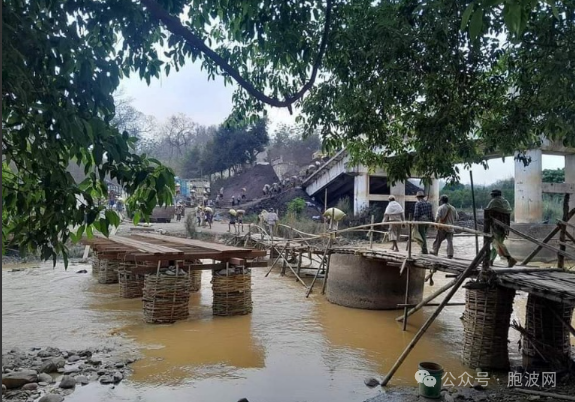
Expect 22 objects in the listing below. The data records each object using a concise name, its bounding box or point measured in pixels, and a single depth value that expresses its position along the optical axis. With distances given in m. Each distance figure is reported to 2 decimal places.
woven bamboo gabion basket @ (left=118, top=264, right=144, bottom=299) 11.50
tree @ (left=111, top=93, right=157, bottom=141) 34.06
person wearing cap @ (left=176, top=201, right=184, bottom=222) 30.46
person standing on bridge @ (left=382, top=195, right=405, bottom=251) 13.09
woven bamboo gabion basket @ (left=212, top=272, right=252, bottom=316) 9.34
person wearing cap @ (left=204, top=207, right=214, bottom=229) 25.40
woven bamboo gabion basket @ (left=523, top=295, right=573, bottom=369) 6.17
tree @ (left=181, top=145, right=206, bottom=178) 39.62
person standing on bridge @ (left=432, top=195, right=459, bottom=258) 10.54
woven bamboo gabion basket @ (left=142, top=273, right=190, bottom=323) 8.61
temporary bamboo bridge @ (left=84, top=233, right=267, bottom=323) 8.57
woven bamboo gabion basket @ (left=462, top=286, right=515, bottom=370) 6.36
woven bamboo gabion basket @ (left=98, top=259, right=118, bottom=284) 13.84
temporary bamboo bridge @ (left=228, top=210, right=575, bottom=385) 5.58
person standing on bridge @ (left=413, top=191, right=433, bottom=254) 10.60
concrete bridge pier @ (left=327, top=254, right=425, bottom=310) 10.38
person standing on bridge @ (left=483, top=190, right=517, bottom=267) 6.05
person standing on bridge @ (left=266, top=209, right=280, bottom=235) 19.36
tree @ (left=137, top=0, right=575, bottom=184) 4.06
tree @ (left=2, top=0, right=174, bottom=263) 2.20
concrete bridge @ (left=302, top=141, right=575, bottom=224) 16.62
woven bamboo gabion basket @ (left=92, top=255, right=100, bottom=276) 15.53
